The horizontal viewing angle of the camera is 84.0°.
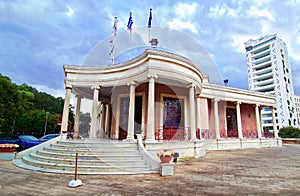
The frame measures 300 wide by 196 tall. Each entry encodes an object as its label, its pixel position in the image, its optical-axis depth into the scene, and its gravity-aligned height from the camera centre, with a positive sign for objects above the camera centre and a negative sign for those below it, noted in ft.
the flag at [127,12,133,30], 34.60 +20.54
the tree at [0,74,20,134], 62.13 +8.33
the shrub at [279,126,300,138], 82.38 -4.33
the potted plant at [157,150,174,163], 18.40 -3.92
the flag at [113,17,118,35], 37.20 +21.40
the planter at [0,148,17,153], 30.96 -5.00
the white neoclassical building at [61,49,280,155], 26.68 +5.51
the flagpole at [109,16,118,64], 35.88 +17.15
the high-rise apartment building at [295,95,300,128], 222.48 +27.69
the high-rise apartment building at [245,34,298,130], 156.44 +50.94
